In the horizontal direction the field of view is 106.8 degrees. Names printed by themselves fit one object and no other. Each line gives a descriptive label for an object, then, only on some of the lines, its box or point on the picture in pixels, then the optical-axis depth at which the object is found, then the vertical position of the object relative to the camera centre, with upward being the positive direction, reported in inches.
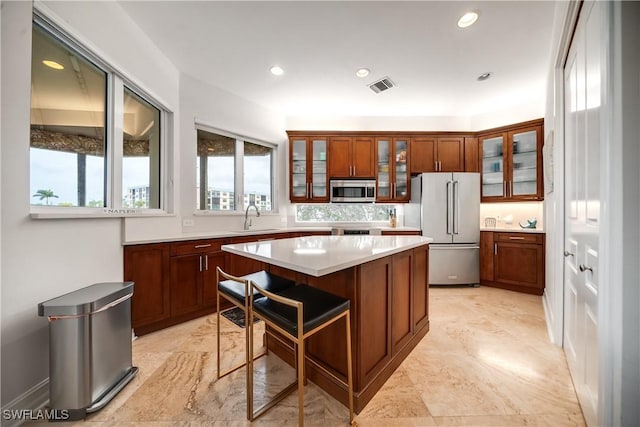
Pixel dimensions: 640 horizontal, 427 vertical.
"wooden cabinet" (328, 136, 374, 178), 160.9 +39.0
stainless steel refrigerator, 139.9 -6.9
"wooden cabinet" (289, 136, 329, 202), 161.2 +30.1
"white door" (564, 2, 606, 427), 44.1 +2.9
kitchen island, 52.9 -21.5
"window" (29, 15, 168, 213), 61.1 +25.9
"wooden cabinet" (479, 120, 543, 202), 134.1 +30.5
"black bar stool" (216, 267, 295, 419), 50.3 -18.6
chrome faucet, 137.0 -3.3
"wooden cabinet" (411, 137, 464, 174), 156.7 +39.4
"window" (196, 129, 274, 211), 129.0 +24.5
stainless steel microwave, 159.9 +15.2
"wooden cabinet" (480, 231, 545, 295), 125.0 -26.2
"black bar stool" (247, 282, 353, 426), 42.2 -19.6
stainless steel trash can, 50.8 -30.8
